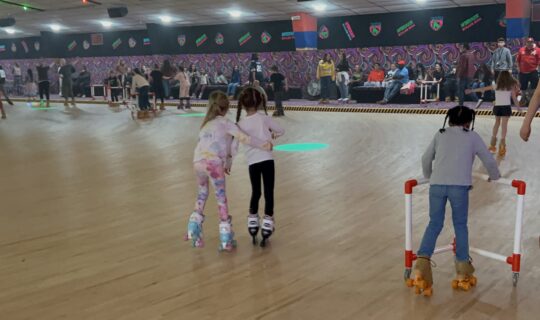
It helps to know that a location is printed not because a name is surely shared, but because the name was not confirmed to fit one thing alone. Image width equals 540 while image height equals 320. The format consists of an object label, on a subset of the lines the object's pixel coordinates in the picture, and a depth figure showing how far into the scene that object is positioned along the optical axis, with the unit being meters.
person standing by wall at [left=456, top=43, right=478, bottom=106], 11.50
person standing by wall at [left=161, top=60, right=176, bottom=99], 16.54
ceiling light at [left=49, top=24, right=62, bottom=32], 21.46
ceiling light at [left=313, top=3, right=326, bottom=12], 15.60
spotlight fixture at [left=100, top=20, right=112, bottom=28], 20.38
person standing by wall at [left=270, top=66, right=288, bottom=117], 12.54
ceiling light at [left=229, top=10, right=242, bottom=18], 17.28
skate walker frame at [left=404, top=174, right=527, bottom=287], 2.72
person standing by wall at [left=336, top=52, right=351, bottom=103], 16.39
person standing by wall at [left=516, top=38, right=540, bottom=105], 12.64
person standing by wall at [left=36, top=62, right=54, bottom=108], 16.62
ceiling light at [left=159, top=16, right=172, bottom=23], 18.81
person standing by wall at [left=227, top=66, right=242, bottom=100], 18.84
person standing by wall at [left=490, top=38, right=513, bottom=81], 12.31
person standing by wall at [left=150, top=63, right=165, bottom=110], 14.46
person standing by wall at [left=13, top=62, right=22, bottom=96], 24.90
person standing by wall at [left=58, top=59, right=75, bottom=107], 16.27
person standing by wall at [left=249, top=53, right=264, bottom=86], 17.66
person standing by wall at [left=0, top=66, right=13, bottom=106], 15.85
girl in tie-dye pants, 3.49
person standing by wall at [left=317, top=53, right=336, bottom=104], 16.19
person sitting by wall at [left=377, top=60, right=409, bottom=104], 15.16
